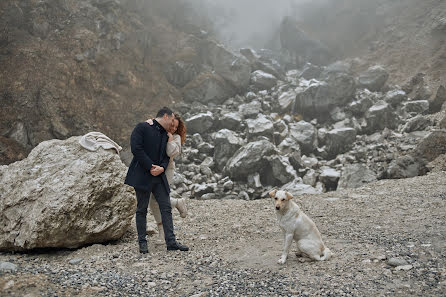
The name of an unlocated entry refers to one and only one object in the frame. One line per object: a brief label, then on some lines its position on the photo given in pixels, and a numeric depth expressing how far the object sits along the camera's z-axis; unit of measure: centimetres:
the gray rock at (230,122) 1741
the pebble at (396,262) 424
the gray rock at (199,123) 1741
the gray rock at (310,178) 1312
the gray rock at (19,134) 1414
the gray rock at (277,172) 1320
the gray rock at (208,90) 2111
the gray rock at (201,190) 1276
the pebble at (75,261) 500
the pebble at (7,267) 432
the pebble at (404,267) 412
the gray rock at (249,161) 1340
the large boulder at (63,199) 537
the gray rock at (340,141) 1580
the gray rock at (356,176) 1205
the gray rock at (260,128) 1605
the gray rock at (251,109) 1856
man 506
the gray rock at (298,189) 1147
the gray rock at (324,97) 1888
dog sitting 455
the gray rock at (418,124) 1552
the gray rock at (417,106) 1727
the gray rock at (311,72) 2475
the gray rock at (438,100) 1683
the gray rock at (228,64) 2189
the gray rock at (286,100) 1956
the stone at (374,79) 2094
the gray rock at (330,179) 1293
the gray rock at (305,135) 1609
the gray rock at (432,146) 1205
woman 534
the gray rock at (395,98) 1855
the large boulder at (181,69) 2238
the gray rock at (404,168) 1178
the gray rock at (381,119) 1682
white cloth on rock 618
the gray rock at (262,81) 2214
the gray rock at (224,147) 1486
